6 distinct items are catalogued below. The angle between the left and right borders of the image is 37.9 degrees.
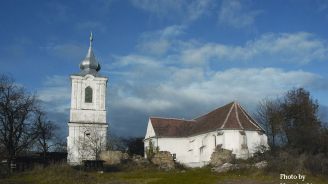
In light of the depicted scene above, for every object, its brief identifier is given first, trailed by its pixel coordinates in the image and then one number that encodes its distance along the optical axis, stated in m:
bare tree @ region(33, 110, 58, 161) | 54.84
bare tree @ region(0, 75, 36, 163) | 48.44
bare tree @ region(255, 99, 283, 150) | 58.97
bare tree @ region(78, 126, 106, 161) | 61.24
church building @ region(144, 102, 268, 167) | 56.12
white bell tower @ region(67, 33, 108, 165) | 61.56
